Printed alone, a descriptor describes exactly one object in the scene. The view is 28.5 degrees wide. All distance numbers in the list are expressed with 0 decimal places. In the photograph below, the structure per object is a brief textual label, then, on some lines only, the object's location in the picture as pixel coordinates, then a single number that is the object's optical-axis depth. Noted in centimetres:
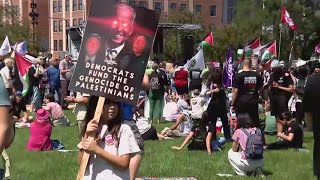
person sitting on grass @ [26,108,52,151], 1155
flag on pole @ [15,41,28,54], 2316
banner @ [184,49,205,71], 2253
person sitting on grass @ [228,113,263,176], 919
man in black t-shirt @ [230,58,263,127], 1129
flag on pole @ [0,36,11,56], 2073
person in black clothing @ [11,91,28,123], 1497
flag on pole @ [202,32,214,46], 2714
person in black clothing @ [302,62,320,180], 623
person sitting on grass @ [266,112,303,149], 1178
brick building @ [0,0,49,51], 10350
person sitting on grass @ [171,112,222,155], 1160
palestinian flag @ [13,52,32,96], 1841
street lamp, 4060
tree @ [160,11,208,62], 6227
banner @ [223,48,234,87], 1788
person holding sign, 481
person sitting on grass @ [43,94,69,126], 1521
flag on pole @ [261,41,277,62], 2762
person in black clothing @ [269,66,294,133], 1303
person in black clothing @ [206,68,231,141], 1222
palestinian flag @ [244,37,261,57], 2580
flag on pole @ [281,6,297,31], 2831
